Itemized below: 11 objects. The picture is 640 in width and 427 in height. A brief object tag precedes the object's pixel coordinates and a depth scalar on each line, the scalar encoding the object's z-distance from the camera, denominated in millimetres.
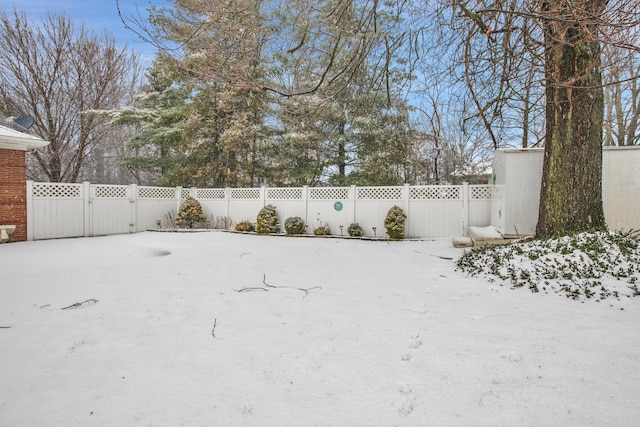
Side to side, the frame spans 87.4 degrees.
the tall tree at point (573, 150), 4863
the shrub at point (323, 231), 9203
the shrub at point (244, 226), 10086
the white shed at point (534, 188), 5863
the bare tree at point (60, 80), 12031
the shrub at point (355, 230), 8914
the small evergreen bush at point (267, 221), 9672
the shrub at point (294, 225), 9367
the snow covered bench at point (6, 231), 7551
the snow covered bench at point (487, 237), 6043
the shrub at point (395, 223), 8312
